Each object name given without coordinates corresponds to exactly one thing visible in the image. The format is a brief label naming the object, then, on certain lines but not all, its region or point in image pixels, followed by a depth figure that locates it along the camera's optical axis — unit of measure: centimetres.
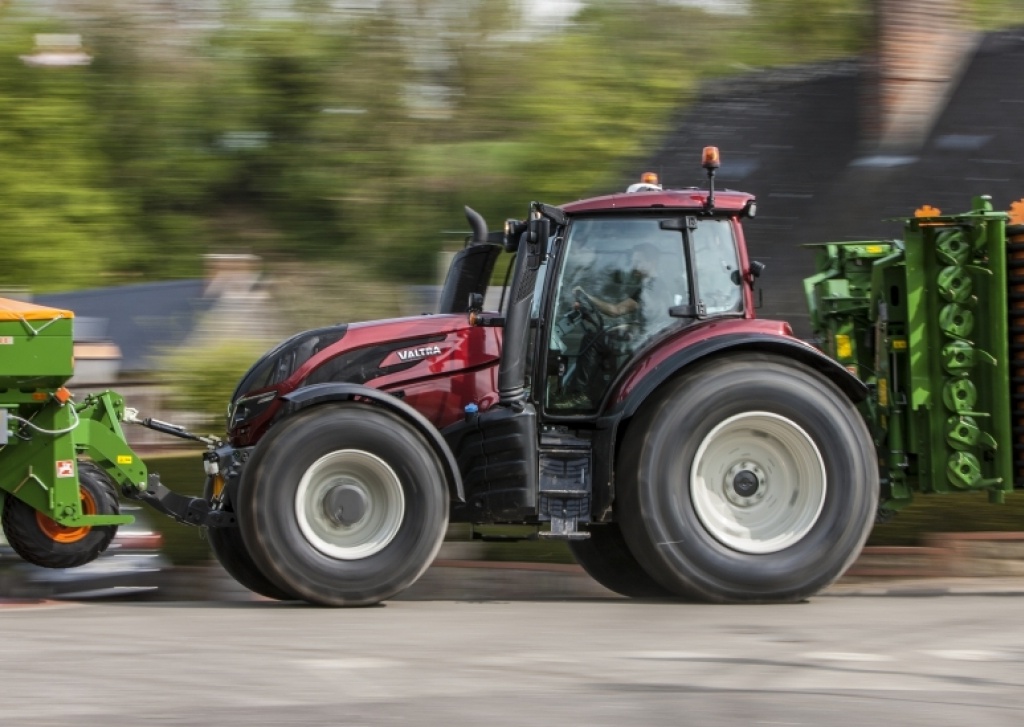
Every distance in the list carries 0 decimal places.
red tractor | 1583
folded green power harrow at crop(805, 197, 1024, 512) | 1663
